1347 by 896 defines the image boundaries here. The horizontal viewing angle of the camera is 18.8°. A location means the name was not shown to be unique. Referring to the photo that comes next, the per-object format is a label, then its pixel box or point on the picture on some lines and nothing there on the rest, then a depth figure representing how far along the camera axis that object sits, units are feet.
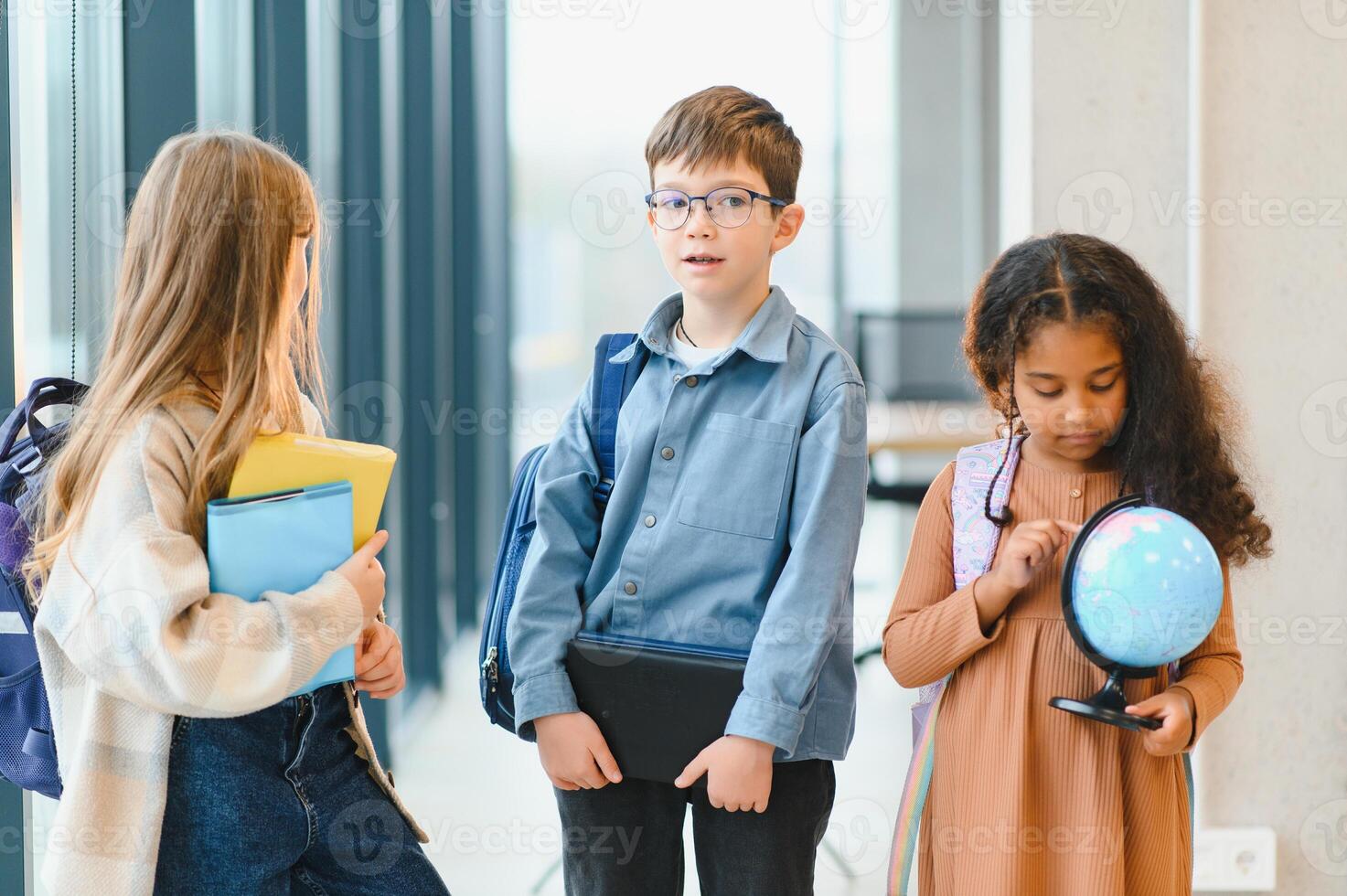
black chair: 29.67
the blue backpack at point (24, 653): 13.39
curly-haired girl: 13.57
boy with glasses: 13.71
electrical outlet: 15.78
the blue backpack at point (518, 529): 14.05
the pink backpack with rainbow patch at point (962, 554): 13.84
